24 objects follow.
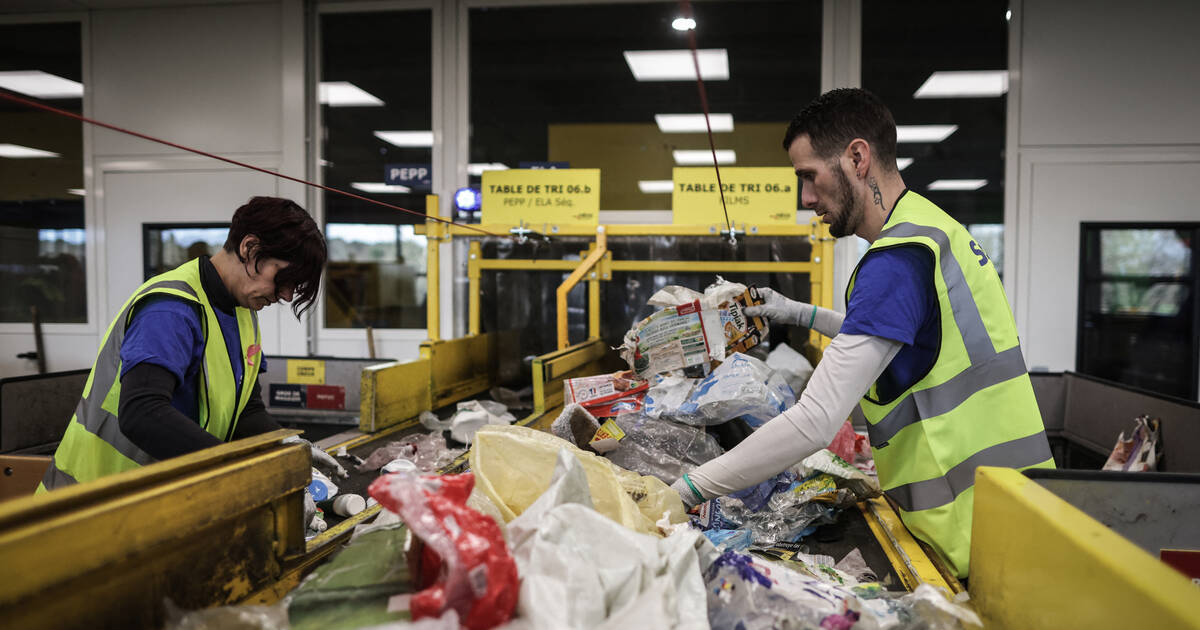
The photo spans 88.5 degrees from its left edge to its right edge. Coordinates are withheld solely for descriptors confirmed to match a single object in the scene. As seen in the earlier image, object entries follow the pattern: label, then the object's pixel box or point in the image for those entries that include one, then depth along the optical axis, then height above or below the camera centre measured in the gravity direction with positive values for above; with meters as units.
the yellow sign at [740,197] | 3.48 +0.56
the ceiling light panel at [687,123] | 5.20 +1.47
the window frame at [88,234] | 5.36 +0.51
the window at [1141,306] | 4.55 -0.06
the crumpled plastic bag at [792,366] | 2.76 -0.32
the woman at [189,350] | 1.38 -0.14
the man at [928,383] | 1.34 -0.19
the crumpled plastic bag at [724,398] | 1.83 -0.31
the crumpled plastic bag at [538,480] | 1.17 -0.37
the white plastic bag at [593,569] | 0.84 -0.40
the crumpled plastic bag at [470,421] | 2.71 -0.57
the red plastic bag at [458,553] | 0.80 -0.34
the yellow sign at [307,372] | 3.64 -0.46
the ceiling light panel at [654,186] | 5.05 +0.91
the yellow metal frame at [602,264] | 3.52 +0.19
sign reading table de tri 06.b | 3.60 +0.58
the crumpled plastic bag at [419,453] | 2.36 -0.64
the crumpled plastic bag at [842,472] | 1.80 -0.52
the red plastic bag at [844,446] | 2.38 -0.58
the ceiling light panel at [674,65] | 5.16 +1.95
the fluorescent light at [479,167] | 5.17 +1.08
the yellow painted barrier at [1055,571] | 0.67 -0.34
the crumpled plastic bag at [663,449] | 1.80 -0.46
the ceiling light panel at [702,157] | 5.22 +1.19
